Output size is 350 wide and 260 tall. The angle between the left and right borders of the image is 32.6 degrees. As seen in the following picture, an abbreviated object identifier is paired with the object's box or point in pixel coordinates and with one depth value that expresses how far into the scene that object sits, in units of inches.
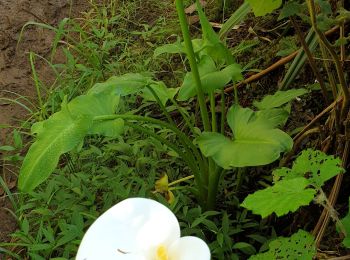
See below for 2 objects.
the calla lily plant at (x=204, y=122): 58.6
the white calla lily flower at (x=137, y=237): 40.2
